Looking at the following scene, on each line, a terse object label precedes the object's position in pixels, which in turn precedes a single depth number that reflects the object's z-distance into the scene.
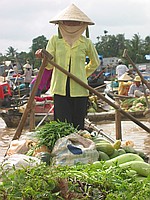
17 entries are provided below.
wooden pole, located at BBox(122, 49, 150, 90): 6.06
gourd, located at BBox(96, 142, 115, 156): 3.96
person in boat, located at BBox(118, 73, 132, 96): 13.36
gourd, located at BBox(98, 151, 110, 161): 3.78
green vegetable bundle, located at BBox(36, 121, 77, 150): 3.88
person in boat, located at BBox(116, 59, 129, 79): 16.26
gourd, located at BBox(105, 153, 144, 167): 3.54
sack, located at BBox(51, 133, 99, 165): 3.61
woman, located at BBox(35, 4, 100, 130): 4.76
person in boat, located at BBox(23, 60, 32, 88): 18.34
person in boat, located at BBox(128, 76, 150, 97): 11.90
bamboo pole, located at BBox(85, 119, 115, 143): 5.56
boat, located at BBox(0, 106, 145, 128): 9.75
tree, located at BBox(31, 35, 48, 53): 55.08
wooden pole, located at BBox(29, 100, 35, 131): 6.71
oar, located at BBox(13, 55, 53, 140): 4.85
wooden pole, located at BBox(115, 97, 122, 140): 6.98
